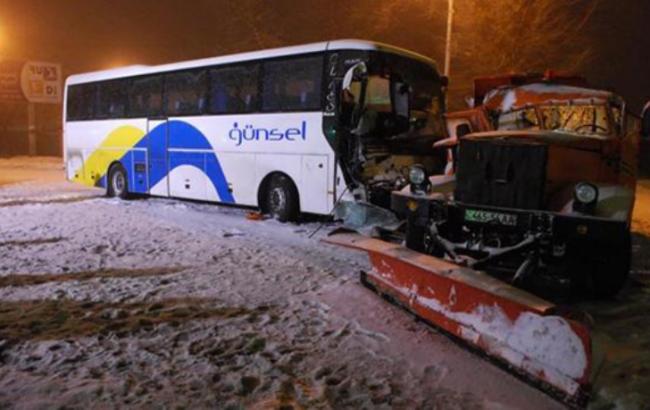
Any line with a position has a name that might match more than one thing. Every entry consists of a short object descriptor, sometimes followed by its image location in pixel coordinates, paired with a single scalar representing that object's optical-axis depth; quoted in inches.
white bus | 399.9
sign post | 1322.6
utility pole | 776.3
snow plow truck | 175.0
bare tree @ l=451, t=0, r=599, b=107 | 864.9
